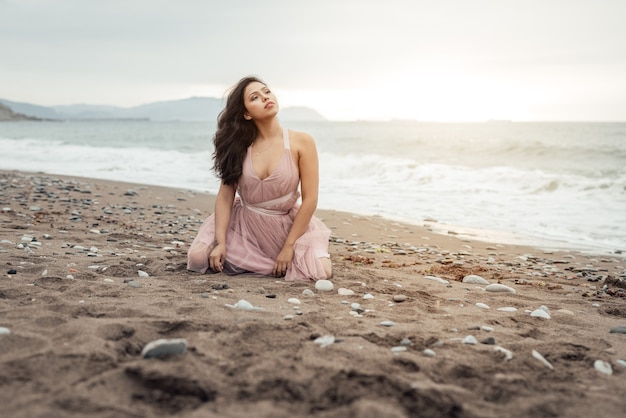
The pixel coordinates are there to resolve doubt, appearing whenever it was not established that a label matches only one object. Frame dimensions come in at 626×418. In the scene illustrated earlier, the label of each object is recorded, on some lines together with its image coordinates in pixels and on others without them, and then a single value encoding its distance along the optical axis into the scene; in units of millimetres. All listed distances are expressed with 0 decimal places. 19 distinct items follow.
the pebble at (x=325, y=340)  2795
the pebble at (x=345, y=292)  4140
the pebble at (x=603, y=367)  2697
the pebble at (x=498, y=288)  4625
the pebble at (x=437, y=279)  4841
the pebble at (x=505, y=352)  2787
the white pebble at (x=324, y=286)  4250
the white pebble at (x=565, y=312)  3874
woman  4691
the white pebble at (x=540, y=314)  3729
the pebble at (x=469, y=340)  2982
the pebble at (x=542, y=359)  2719
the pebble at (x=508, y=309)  3904
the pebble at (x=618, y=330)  3468
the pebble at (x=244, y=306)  3426
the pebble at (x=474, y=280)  4938
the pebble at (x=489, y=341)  3019
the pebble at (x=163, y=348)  2514
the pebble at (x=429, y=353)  2771
